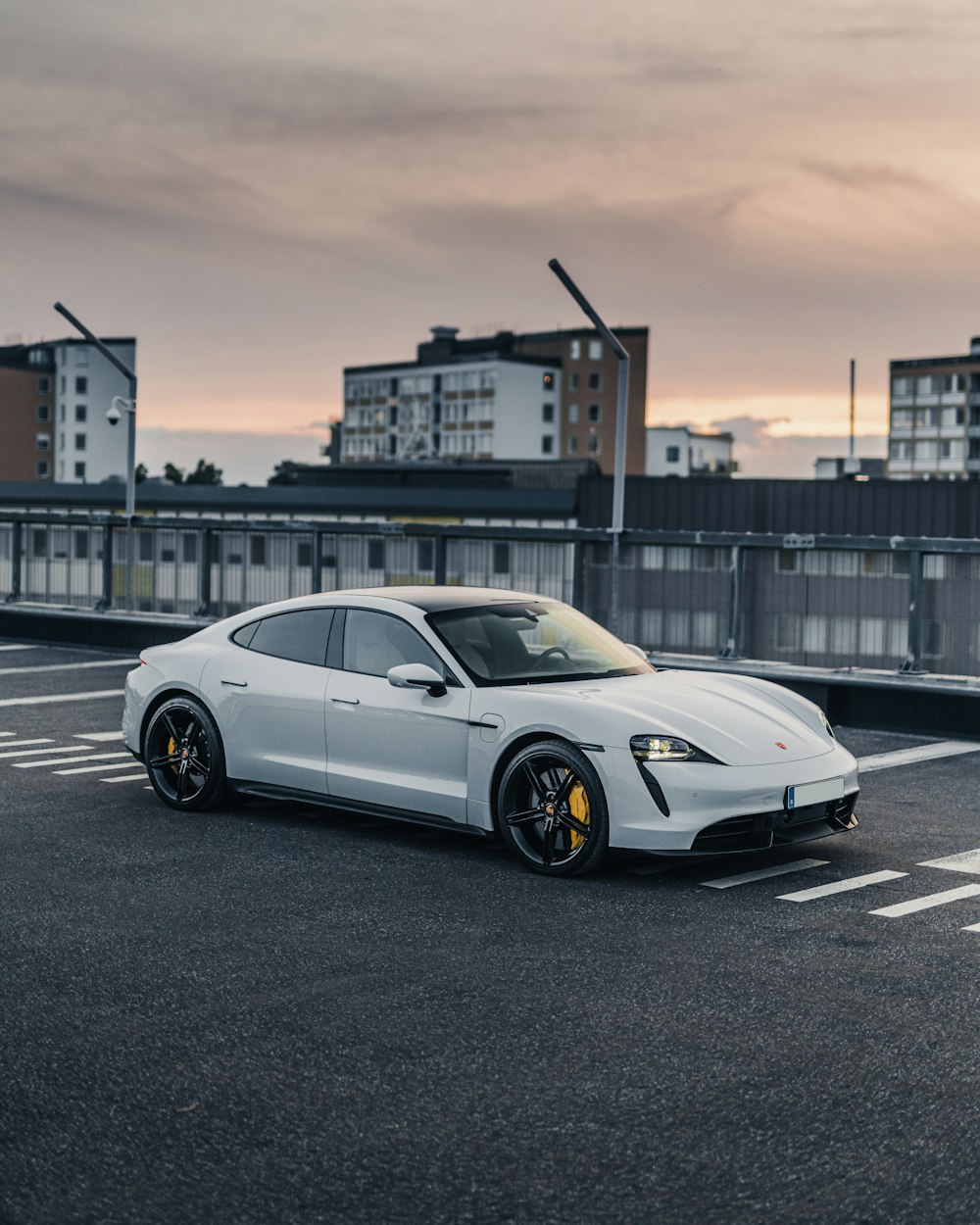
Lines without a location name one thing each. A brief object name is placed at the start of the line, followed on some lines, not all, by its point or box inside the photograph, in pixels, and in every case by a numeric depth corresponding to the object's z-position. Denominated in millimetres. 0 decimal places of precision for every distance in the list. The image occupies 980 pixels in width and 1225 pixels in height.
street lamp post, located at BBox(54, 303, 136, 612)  27062
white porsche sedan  7828
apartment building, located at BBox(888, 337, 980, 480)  177000
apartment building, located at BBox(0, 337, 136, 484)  157250
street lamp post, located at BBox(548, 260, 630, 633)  19281
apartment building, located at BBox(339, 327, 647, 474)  159250
